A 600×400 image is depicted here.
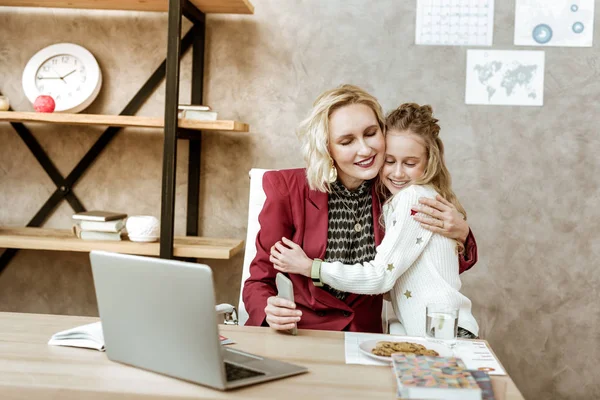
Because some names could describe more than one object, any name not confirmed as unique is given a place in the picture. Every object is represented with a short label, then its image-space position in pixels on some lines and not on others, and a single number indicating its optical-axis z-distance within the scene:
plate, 1.23
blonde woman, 1.81
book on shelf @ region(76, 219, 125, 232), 2.48
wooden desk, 1.03
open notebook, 1.27
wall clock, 2.68
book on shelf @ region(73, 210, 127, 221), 2.48
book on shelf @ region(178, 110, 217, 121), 2.48
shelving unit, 2.35
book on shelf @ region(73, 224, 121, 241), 2.49
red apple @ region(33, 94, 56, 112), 2.51
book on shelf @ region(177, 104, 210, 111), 2.50
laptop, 1.03
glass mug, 1.29
